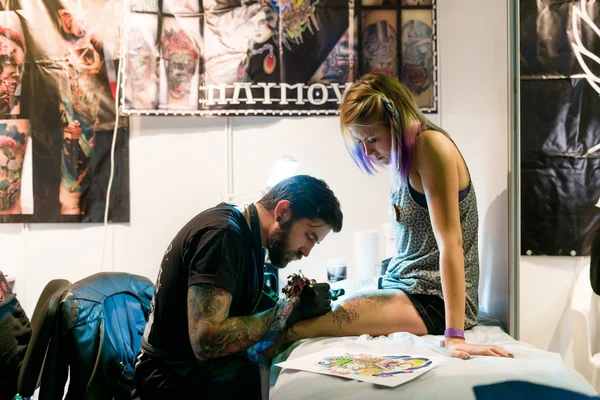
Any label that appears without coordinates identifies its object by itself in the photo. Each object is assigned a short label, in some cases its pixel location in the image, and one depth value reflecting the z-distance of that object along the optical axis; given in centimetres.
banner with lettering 251
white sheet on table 105
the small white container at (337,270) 236
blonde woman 146
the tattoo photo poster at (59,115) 259
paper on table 109
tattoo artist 126
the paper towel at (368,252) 236
